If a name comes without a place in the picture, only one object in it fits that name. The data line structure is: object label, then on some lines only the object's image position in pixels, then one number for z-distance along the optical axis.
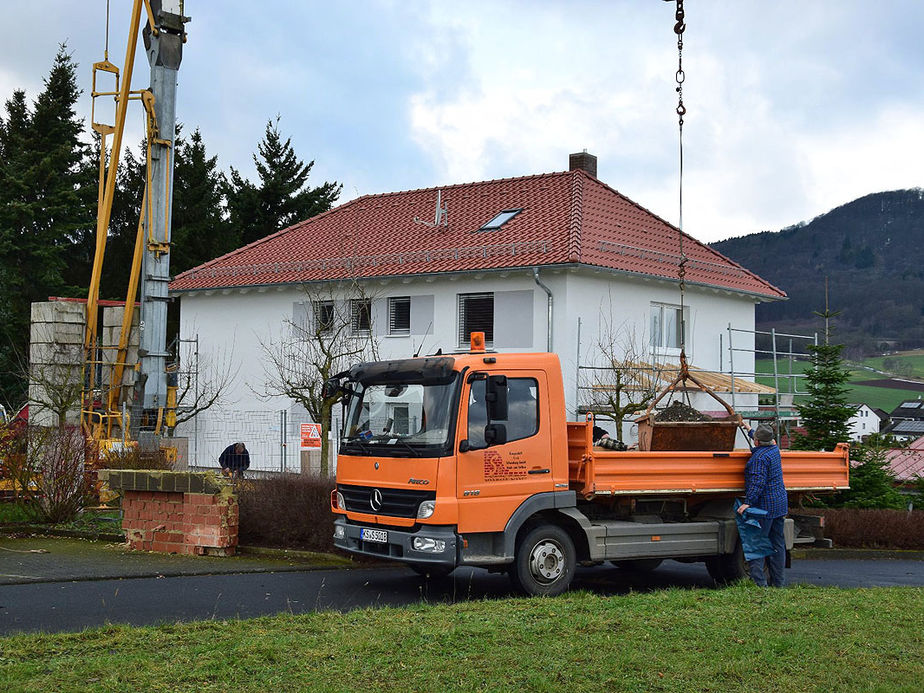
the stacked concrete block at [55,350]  22.78
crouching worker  20.91
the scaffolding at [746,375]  26.38
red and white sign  19.86
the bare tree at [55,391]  21.39
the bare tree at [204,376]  32.97
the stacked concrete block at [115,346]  23.23
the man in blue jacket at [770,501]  11.41
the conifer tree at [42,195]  48.62
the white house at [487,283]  27.08
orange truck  10.54
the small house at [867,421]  92.21
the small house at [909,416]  100.44
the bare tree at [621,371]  24.91
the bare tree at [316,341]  26.03
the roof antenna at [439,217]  32.26
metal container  12.21
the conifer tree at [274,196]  55.69
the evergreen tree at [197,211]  51.69
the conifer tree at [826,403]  22.64
